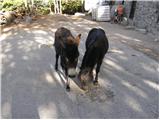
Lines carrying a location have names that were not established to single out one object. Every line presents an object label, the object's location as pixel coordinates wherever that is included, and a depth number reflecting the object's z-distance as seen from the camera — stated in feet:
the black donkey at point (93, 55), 7.67
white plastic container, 27.17
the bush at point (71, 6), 34.44
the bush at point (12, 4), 29.38
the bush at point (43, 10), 31.35
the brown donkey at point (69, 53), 7.37
